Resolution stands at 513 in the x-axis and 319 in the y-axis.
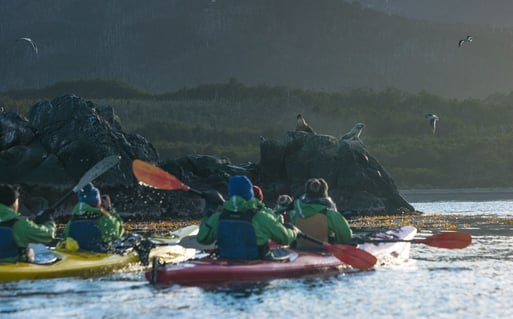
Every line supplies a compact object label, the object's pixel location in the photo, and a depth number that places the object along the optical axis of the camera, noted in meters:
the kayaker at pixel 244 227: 18.03
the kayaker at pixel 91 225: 20.91
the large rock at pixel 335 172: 47.69
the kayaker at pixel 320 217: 20.00
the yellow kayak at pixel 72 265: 18.61
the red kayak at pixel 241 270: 17.45
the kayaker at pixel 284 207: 21.41
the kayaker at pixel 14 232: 18.38
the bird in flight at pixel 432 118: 41.97
